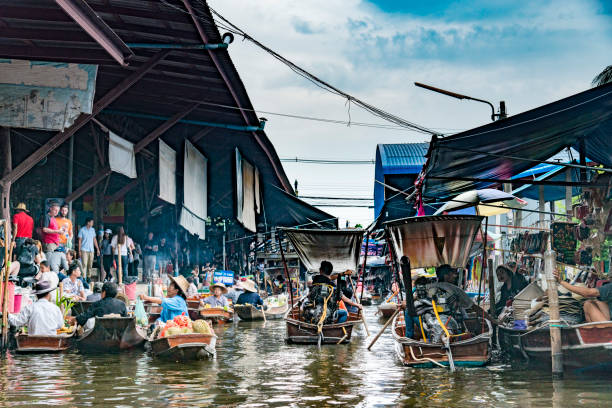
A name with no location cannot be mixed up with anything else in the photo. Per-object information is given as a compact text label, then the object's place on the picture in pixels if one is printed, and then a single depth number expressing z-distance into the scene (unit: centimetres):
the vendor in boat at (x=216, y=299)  1962
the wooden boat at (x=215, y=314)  1917
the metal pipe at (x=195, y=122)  1658
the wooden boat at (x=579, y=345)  862
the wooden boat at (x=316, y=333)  1372
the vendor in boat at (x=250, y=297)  2112
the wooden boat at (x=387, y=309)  2203
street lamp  1388
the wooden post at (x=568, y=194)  1525
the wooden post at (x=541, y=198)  1686
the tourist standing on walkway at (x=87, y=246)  1686
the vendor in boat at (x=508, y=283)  1255
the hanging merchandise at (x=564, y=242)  1219
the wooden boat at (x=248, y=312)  2073
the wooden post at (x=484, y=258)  1002
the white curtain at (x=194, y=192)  1817
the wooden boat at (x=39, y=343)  1141
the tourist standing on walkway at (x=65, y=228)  1523
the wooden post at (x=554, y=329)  895
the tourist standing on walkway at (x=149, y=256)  2083
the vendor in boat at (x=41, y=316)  1150
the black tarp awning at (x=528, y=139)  880
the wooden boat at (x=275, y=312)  2284
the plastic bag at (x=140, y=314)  1377
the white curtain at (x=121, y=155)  1566
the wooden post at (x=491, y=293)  1232
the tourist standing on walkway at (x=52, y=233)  1469
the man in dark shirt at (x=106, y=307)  1212
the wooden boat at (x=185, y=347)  1054
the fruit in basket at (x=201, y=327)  1111
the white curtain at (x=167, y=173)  1728
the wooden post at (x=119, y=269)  1720
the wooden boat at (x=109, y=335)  1168
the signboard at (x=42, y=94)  1141
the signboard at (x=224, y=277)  2372
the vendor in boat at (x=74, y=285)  1415
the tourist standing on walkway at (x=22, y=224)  1334
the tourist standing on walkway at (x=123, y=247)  1795
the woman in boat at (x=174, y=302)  1159
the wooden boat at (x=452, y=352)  997
